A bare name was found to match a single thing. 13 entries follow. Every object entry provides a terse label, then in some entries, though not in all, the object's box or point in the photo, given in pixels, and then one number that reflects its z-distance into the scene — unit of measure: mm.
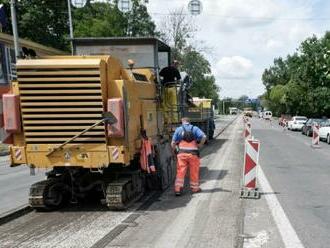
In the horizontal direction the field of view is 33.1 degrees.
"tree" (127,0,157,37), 61656
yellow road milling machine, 9211
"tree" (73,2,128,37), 50844
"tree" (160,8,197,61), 69125
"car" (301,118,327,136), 40203
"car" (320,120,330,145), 31812
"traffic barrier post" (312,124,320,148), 27709
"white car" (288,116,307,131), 51125
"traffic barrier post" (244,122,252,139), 24156
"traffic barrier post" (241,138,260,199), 11320
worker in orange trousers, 11523
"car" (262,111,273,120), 102538
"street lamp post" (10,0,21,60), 23531
